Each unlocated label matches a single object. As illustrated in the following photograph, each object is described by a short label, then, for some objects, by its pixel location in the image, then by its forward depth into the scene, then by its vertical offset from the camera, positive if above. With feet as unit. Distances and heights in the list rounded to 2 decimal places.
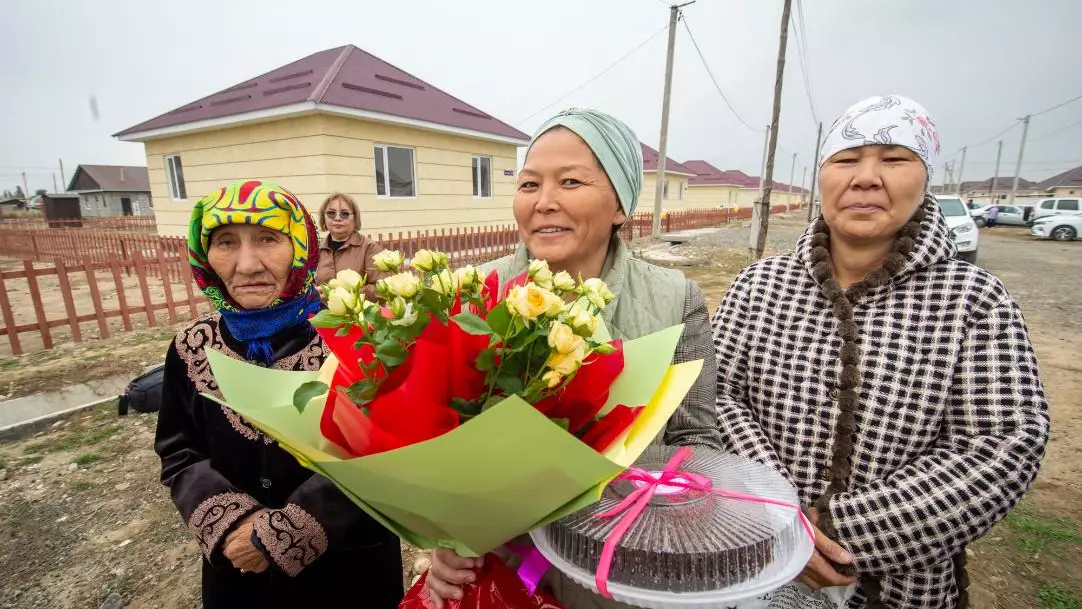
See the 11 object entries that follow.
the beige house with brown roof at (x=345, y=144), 30.07 +3.98
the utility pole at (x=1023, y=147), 128.47 +11.82
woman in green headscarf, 4.13 -0.19
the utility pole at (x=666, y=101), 48.29 +9.56
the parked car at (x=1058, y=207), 68.56 -1.98
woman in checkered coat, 3.70 -1.59
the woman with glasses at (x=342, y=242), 14.48 -1.14
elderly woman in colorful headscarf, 4.39 -2.04
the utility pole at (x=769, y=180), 36.11 +1.33
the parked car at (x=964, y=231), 33.99 -2.51
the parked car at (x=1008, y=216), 90.79 -4.08
